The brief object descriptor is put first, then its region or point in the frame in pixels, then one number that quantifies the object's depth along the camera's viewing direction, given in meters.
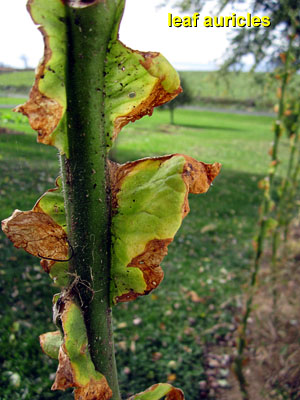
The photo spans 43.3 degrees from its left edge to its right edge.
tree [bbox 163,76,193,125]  14.56
